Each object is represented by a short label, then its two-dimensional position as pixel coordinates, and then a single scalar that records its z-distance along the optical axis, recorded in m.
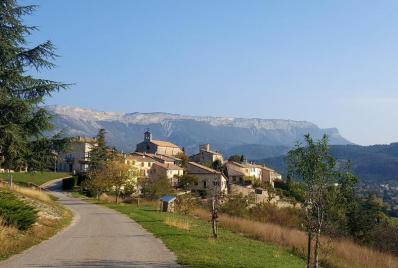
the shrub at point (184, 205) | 40.88
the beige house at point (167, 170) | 96.81
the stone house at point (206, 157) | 134.86
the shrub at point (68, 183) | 72.31
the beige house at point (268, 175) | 131.25
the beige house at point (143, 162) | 101.91
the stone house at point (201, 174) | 93.06
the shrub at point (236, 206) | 47.53
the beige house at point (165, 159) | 114.45
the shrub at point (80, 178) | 74.62
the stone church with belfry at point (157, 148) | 144.04
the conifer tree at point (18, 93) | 23.02
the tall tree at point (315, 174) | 14.02
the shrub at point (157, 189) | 57.56
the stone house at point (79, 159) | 103.00
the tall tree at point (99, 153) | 74.38
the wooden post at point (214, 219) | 22.11
